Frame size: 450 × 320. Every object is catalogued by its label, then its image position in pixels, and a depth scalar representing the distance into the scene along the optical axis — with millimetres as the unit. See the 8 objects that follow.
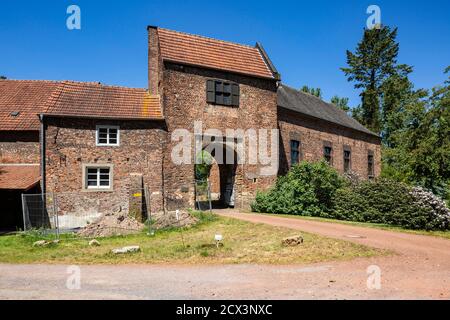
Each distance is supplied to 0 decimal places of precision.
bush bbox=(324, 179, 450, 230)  14656
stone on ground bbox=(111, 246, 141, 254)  11281
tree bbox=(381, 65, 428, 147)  42075
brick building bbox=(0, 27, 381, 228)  18797
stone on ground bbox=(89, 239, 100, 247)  13195
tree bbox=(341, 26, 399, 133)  43406
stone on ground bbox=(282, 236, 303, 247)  11438
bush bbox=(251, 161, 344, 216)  20222
